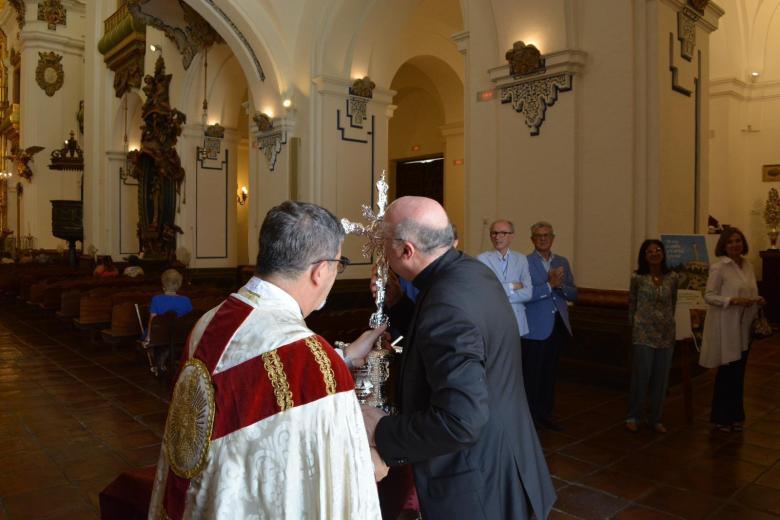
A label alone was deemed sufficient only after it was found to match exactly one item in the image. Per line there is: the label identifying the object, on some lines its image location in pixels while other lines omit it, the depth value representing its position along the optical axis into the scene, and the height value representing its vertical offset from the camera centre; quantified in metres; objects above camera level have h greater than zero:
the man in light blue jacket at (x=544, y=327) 4.28 -0.59
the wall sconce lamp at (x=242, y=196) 16.28 +1.39
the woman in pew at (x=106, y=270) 11.41 -0.45
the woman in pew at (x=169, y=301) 6.02 -0.55
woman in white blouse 4.13 -0.54
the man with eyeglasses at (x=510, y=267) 4.18 -0.15
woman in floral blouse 4.16 -0.60
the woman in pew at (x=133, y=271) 10.77 -0.44
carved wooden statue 12.16 +1.86
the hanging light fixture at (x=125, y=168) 15.08 +2.02
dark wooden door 13.62 +1.63
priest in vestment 1.17 -0.35
